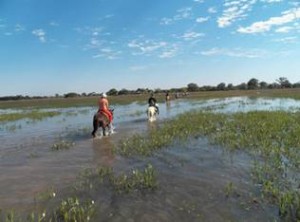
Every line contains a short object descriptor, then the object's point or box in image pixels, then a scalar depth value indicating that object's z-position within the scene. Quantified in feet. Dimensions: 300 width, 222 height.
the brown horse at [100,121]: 40.78
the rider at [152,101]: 61.15
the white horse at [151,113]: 57.74
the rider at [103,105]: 42.13
